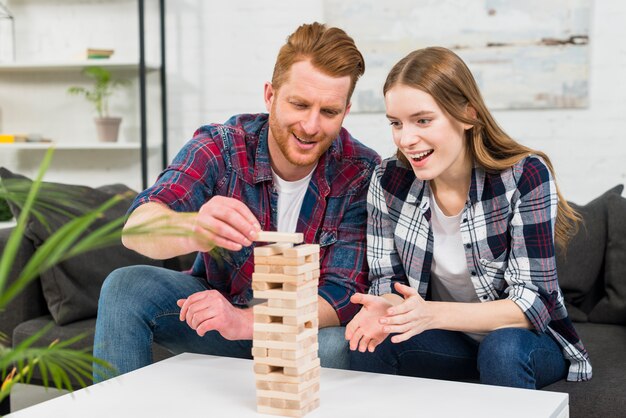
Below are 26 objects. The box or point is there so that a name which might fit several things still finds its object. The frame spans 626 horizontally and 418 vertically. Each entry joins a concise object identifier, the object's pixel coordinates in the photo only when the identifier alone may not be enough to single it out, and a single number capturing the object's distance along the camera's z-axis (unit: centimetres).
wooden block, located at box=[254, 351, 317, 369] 180
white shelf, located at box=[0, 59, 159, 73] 374
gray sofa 257
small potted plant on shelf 381
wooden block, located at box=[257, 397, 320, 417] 180
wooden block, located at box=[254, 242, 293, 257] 181
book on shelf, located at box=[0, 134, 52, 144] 385
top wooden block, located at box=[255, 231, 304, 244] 180
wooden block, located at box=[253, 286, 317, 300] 179
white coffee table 180
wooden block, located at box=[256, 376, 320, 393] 180
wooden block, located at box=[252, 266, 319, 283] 180
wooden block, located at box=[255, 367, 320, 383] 180
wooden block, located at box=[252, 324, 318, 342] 180
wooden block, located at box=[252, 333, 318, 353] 180
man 219
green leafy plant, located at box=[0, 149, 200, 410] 94
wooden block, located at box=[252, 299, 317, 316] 180
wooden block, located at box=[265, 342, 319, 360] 180
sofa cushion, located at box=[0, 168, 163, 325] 264
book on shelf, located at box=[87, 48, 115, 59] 376
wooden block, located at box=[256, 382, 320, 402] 179
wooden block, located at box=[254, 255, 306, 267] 180
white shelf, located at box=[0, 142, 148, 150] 376
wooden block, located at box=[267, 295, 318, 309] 179
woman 210
